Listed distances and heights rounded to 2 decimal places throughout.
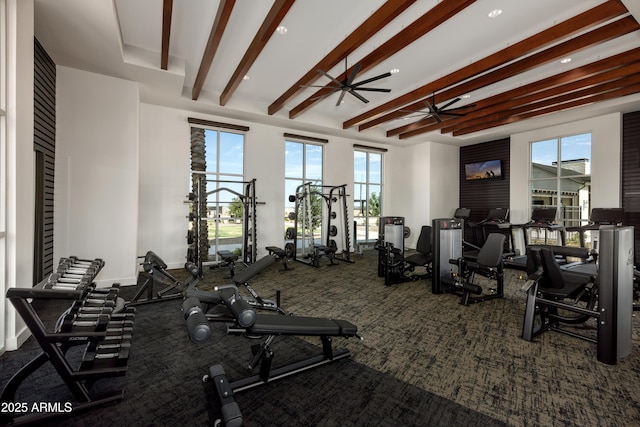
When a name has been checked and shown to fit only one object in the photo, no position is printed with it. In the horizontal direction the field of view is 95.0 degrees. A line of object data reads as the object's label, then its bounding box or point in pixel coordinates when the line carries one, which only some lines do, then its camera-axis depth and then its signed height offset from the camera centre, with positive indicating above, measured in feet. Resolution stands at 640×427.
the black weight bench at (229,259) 18.26 -2.91
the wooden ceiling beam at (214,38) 10.71 +7.48
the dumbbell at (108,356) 6.29 -3.16
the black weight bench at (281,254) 19.98 -2.78
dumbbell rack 5.60 -2.77
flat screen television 28.68 +4.58
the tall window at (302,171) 25.46 +3.83
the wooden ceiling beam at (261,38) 10.67 +7.51
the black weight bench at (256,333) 5.51 -2.83
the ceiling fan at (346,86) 14.52 +6.80
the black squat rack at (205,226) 17.52 -0.93
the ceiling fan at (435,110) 18.85 +6.82
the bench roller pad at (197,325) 5.43 -2.11
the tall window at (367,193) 29.94 +2.21
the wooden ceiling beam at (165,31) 10.54 +7.41
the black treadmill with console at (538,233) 21.11 -1.53
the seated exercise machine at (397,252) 16.63 -2.24
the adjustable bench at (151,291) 12.48 -3.47
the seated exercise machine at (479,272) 12.94 -2.72
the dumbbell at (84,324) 6.50 -2.52
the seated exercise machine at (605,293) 7.84 -2.36
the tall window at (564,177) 23.41 +3.26
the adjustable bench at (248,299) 8.87 -2.61
